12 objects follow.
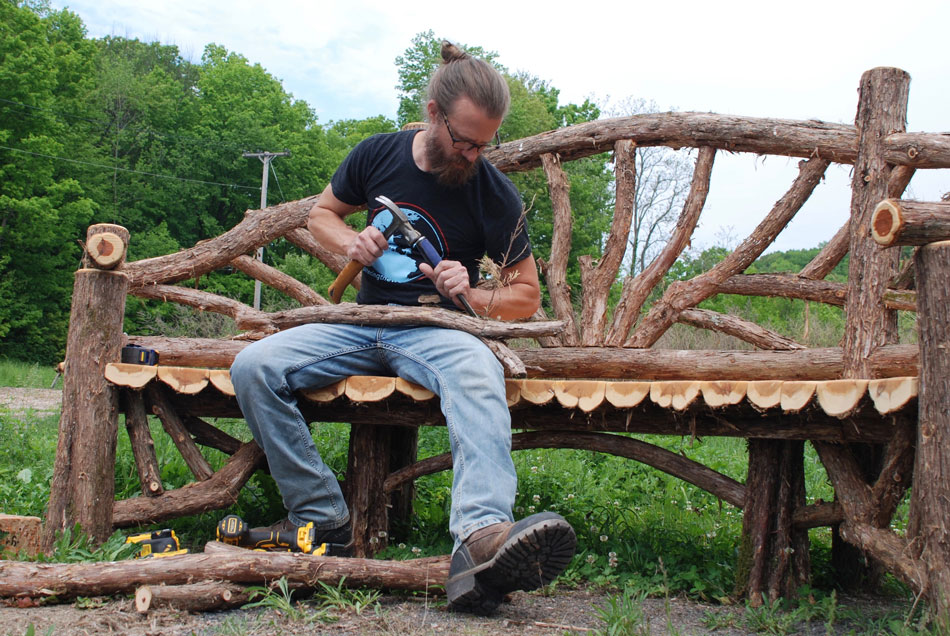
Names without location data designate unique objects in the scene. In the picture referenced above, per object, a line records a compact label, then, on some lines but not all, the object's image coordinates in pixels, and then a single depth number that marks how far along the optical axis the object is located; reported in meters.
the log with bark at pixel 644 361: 3.53
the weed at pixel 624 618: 1.94
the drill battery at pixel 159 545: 2.61
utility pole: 21.12
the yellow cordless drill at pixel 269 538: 2.53
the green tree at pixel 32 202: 21.31
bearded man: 2.09
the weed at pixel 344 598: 2.19
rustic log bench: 2.12
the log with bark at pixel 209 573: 2.19
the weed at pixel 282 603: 2.09
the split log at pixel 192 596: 2.10
